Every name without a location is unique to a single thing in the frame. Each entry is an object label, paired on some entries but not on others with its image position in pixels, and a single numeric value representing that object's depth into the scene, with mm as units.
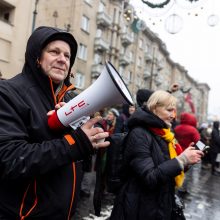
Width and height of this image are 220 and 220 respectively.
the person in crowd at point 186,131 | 4642
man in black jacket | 1124
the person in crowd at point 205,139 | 10111
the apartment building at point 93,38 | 13925
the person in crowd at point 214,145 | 8716
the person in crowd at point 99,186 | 2183
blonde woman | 1923
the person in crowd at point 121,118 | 5613
